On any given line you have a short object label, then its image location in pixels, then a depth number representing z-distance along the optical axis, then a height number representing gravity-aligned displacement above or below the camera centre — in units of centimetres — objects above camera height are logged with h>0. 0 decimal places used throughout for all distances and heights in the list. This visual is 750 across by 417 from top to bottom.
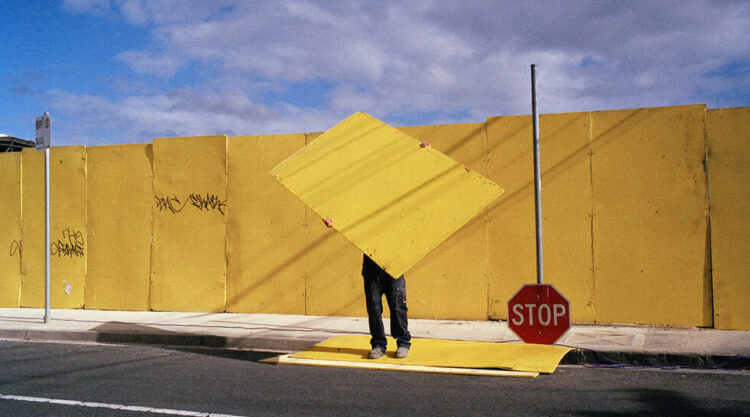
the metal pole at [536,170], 653 +60
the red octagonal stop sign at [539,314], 613 -87
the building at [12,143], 1361 +200
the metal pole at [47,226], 936 +10
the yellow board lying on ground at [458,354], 571 -126
